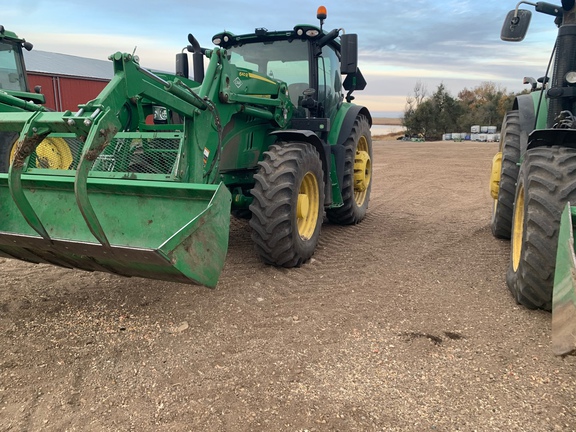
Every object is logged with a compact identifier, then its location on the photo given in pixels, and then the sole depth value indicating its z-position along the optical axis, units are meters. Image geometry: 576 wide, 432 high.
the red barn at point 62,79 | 18.31
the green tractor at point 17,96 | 5.28
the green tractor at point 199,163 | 2.90
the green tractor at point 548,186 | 2.20
